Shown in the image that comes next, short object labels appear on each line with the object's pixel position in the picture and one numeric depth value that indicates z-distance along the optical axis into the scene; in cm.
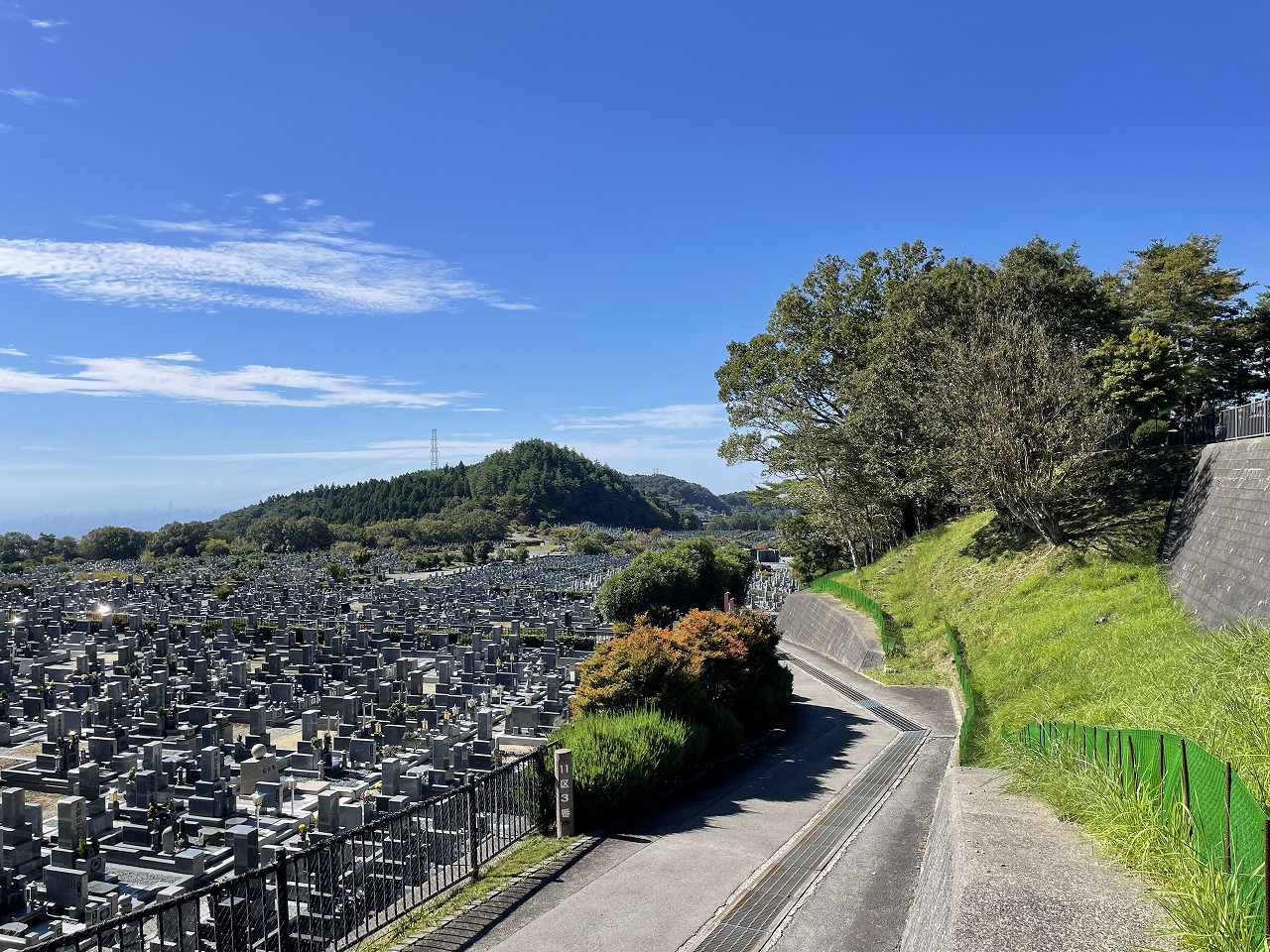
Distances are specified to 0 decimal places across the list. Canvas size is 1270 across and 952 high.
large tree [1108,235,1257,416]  2888
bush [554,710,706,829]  1025
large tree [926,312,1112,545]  1994
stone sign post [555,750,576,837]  972
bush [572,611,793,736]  1291
